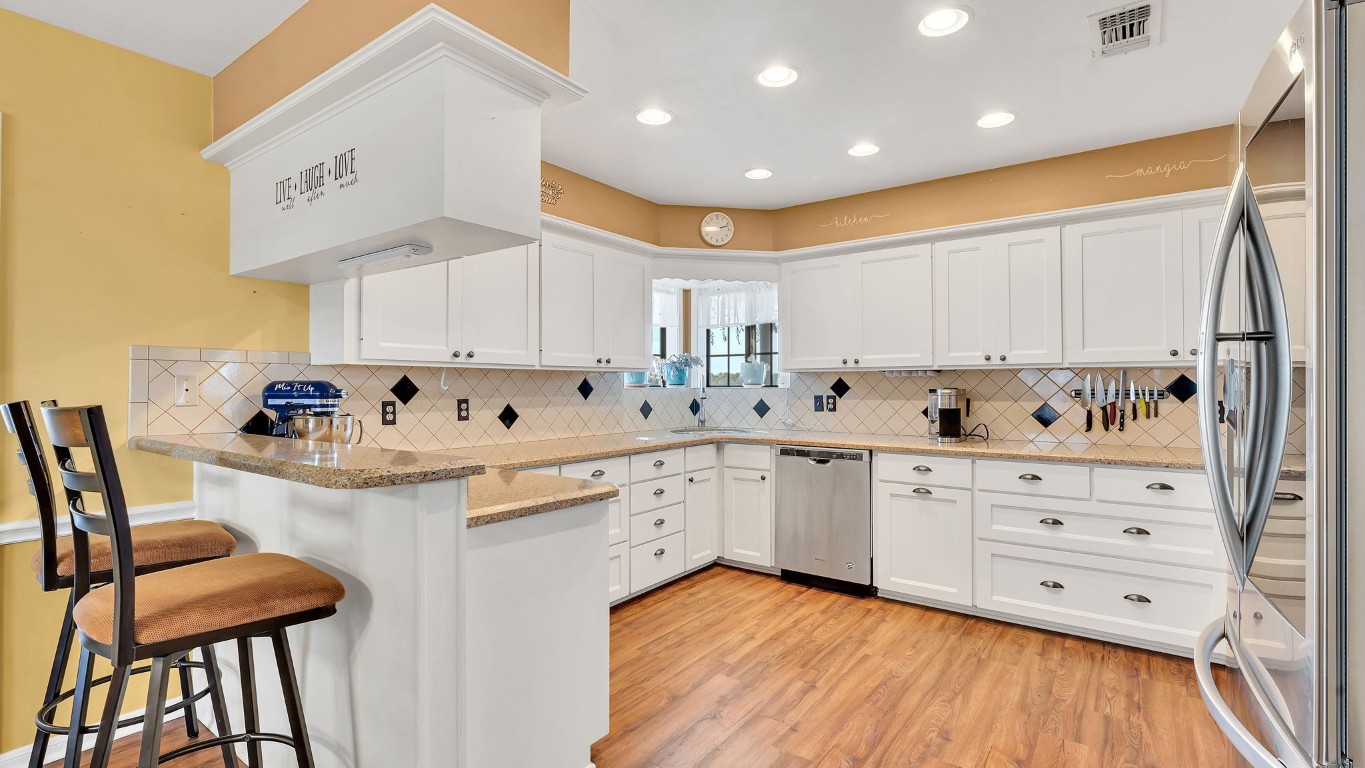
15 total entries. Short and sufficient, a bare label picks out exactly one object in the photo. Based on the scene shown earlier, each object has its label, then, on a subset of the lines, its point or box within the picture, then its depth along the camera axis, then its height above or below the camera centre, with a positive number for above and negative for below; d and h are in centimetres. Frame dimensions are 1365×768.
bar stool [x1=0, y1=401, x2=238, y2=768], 143 -44
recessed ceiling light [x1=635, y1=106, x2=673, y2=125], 290 +122
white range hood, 168 +68
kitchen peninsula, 145 -53
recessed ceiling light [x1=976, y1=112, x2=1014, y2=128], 295 +122
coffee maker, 374 -17
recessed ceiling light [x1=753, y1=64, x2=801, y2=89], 252 +122
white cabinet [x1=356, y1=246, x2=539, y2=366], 269 +34
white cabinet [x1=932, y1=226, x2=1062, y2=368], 343 +47
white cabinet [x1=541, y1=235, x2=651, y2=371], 348 +46
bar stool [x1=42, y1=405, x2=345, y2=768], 121 -44
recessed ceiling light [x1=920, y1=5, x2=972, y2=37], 212 +122
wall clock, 437 +106
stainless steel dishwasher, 361 -75
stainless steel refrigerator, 73 -2
